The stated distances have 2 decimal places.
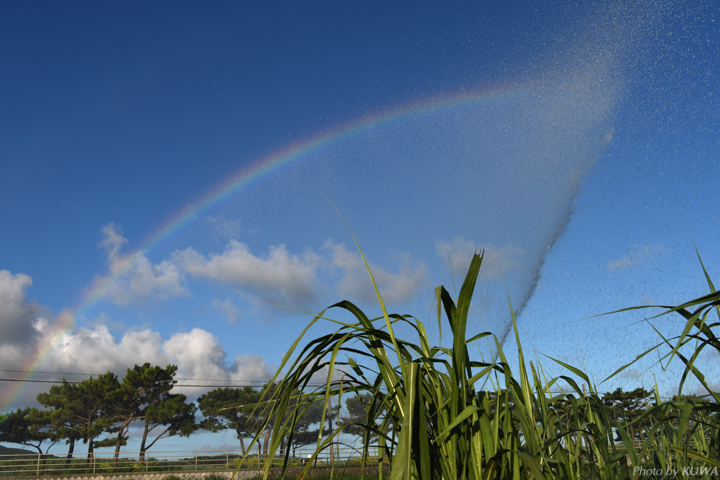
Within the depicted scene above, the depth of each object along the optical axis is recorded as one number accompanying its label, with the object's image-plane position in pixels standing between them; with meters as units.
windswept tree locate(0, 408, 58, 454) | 32.09
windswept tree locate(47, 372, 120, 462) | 31.66
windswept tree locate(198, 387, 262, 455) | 35.88
